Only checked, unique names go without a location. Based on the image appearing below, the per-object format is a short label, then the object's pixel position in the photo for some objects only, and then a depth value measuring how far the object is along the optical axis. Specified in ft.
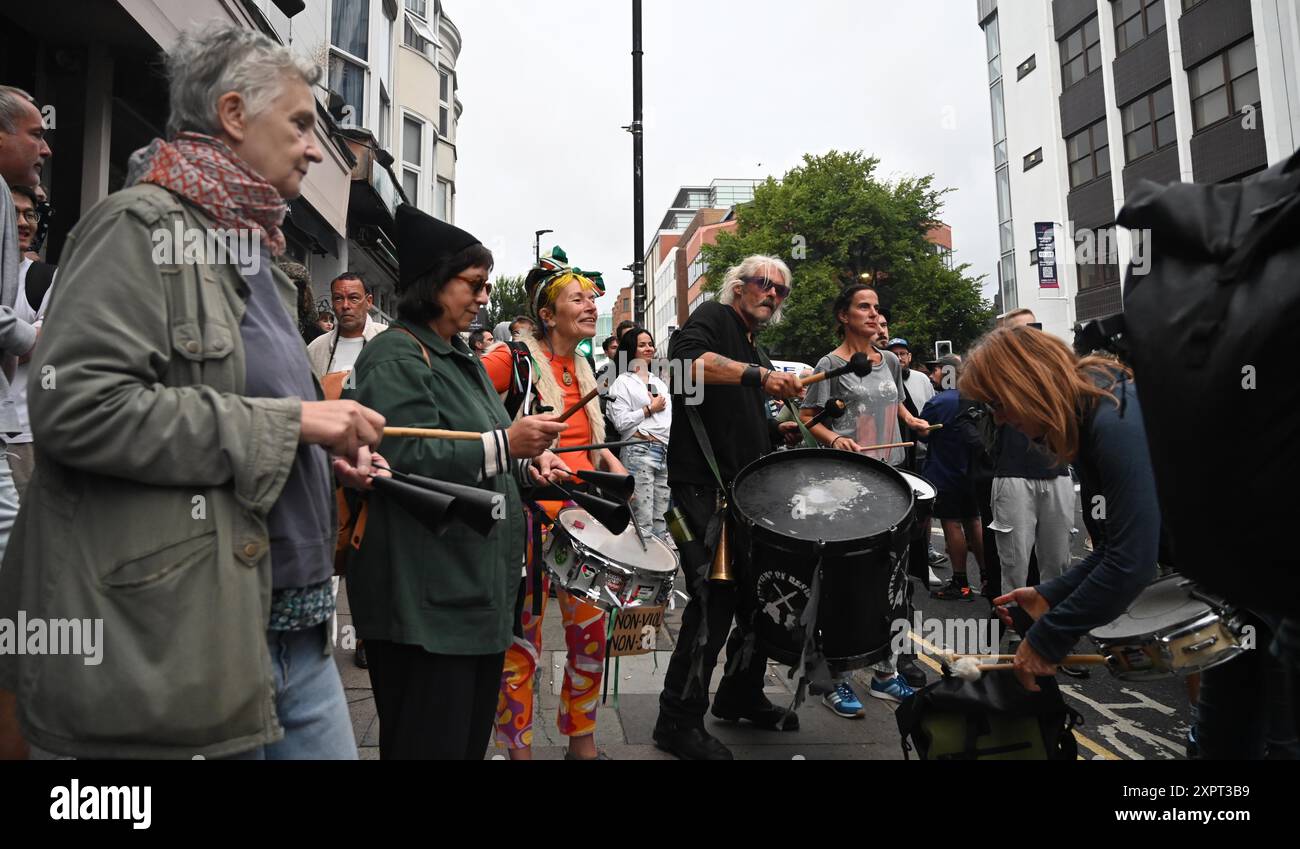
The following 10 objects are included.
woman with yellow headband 9.62
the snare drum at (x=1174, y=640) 8.25
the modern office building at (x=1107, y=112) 69.31
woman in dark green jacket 6.84
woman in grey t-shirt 14.83
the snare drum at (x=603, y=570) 8.95
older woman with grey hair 4.28
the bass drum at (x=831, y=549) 9.47
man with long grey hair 11.48
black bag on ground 8.46
